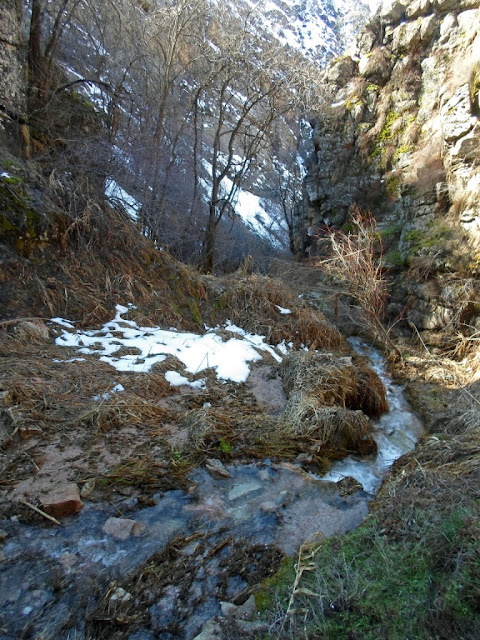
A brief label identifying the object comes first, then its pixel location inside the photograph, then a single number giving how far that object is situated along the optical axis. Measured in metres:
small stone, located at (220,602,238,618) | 1.82
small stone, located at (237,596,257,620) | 1.79
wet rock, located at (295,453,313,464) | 3.48
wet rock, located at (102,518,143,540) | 2.24
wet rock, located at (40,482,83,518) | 2.27
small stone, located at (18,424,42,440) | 2.87
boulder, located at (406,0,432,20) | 11.66
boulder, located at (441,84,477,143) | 8.88
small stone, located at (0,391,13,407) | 3.04
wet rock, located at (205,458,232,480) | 3.03
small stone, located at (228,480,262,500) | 2.84
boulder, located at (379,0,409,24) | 12.80
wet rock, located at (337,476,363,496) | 3.08
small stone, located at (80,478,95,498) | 2.47
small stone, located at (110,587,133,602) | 1.86
